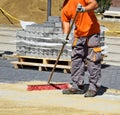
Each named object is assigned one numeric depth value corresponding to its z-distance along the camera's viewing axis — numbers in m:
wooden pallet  12.32
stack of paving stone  12.54
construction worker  9.01
